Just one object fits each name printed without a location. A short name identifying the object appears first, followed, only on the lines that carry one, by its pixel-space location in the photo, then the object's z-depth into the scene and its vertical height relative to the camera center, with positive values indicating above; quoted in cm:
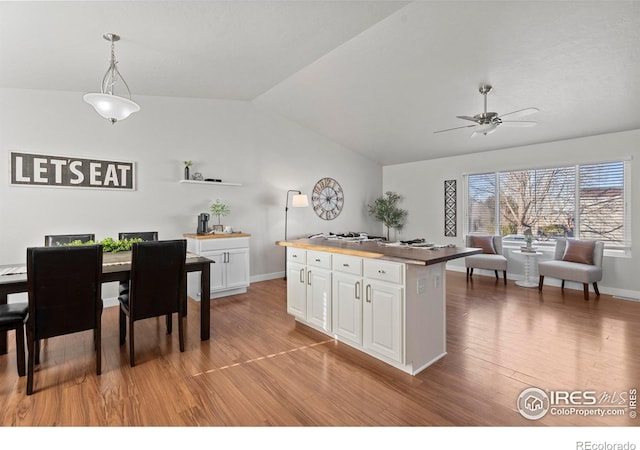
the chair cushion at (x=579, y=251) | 450 -44
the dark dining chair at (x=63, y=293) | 211 -49
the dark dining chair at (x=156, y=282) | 249 -50
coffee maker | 466 +0
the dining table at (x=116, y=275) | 224 -41
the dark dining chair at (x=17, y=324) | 220 -71
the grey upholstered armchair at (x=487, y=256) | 519 -59
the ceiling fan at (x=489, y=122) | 332 +109
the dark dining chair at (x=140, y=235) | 382 -16
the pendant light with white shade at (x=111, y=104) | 230 +90
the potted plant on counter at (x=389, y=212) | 712 +23
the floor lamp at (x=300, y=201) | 555 +37
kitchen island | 232 -63
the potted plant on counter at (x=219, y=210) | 479 +19
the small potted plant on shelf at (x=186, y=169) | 469 +80
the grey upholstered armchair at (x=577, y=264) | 428 -62
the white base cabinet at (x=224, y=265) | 446 -63
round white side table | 508 -86
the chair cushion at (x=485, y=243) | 553 -39
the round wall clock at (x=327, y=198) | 637 +49
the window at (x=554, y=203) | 458 +30
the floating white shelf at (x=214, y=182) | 469 +61
